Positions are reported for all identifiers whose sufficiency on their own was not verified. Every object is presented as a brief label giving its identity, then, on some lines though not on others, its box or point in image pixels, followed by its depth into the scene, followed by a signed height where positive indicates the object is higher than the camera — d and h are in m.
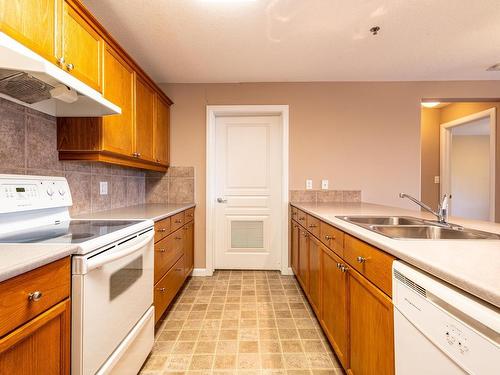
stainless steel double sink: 1.16 -0.22
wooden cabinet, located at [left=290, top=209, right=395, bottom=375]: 0.93 -0.55
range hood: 0.88 +0.44
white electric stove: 0.92 -0.36
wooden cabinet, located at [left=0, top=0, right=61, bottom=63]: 0.98 +0.70
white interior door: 3.07 -0.01
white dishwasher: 0.50 -0.34
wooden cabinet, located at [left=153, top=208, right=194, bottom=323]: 1.73 -0.59
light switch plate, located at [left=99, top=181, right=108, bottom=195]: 2.05 -0.01
